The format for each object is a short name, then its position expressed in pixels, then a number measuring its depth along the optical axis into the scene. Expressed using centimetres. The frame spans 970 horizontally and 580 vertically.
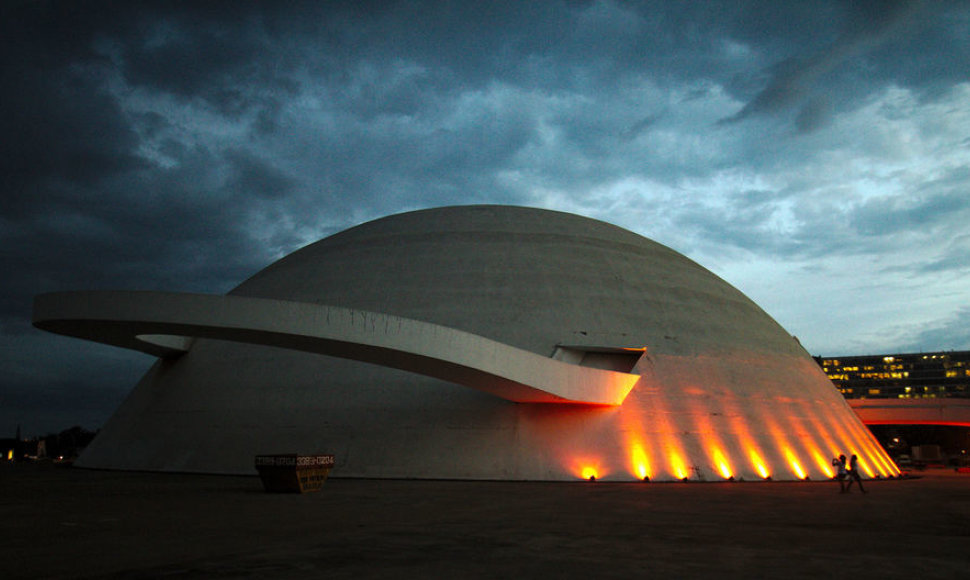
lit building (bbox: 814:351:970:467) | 17912
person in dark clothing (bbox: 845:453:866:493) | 1838
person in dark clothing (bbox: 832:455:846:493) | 1837
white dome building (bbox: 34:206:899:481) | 1744
